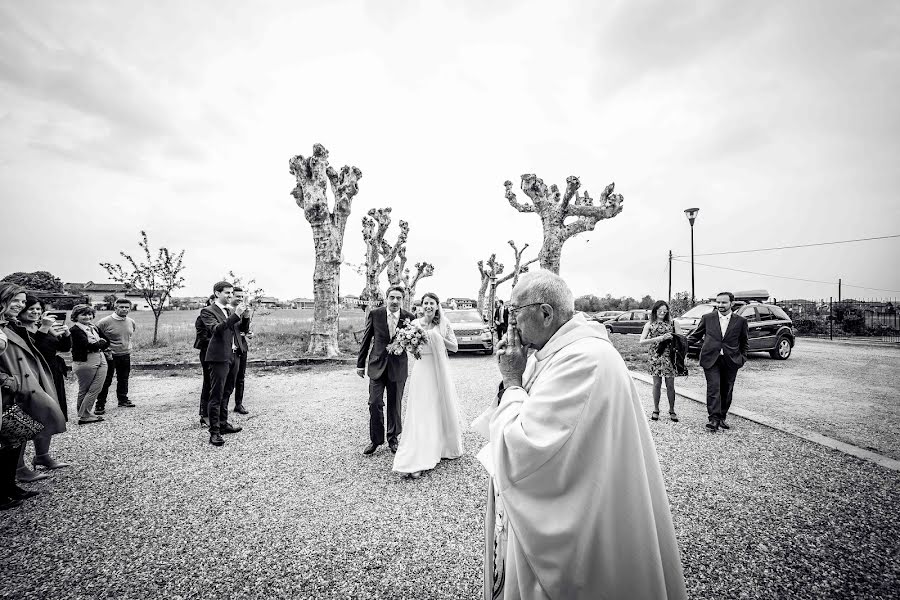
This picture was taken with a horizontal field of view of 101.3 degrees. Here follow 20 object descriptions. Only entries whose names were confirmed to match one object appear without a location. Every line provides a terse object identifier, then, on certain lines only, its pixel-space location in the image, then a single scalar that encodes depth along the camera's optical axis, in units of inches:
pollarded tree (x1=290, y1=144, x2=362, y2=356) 487.8
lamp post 635.9
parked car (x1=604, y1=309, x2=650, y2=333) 833.5
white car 537.6
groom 184.2
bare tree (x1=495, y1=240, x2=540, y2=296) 1135.0
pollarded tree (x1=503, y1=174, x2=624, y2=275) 526.3
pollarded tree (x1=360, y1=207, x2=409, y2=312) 746.2
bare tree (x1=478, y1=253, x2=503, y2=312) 1221.7
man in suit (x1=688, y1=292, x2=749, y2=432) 216.7
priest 55.1
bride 162.9
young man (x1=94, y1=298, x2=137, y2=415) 263.0
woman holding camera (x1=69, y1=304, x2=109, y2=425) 228.5
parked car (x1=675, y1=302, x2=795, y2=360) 476.4
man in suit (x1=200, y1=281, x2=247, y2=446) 200.4
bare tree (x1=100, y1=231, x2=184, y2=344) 581.0
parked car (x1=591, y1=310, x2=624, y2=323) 1127.2
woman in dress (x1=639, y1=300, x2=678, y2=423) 232.2
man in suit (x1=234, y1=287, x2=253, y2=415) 232.8
